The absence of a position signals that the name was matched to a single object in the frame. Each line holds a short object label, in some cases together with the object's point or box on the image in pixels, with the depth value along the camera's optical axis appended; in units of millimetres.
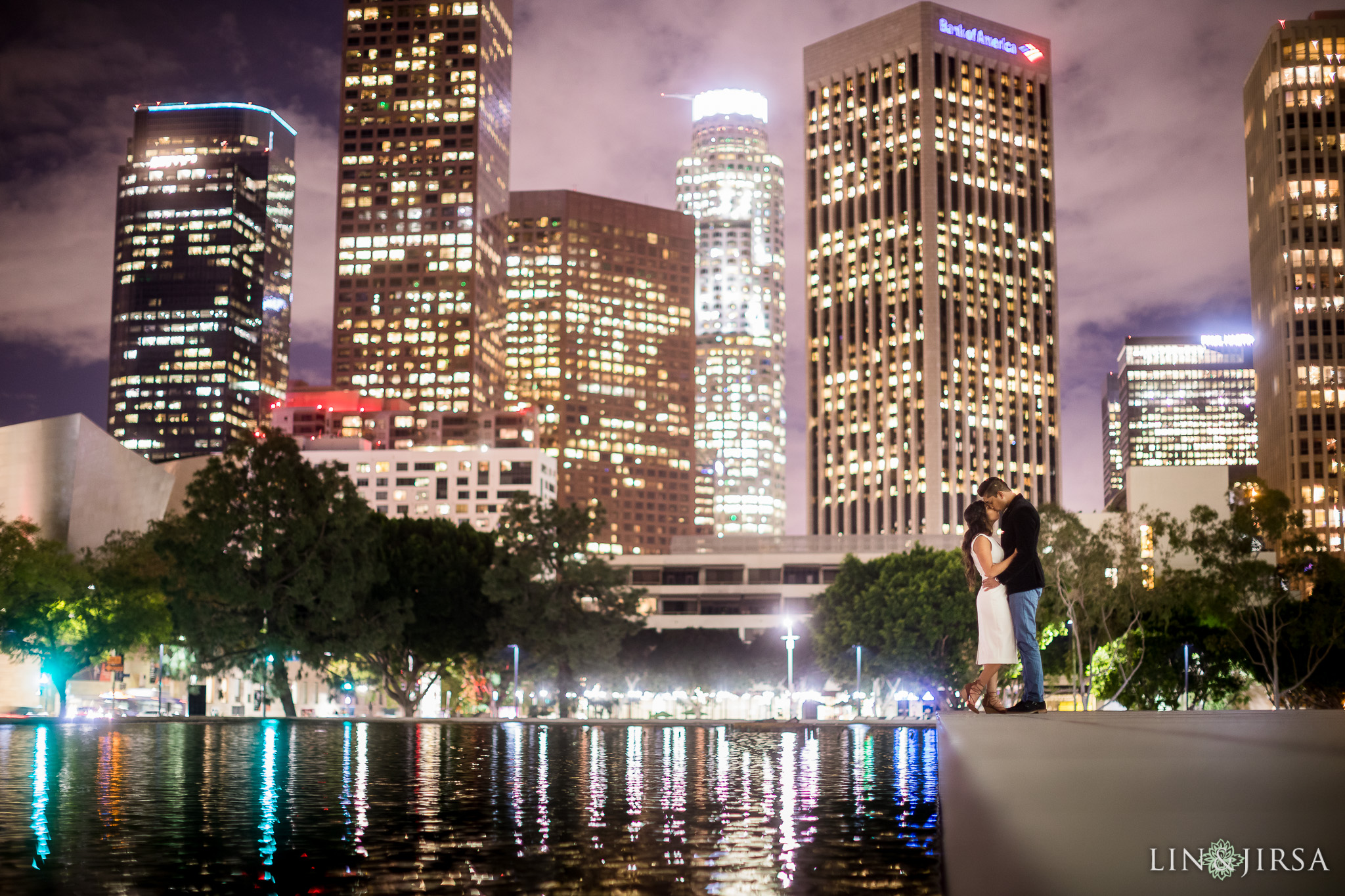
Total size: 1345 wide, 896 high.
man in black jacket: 13227
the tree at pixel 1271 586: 70625
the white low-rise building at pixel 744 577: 138500
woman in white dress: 13047
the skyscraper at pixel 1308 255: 170875
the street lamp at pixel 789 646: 98875
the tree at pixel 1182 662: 76875
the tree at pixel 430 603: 82062
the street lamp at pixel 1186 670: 74312
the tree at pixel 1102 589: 69312
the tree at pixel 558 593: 80875
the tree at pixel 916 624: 85250
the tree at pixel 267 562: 70062
